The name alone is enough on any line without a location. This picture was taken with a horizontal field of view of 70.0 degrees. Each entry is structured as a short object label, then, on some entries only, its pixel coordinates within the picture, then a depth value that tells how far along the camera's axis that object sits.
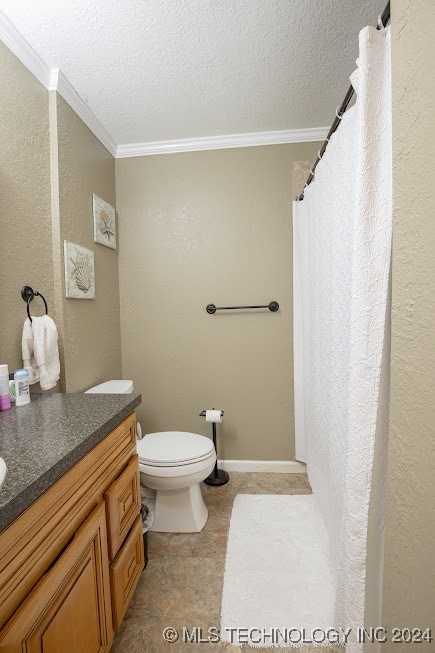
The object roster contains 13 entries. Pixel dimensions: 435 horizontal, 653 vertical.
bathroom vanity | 0.61
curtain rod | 0.76
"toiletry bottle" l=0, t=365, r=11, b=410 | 1.13
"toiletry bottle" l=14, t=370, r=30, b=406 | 1.19
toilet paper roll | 2.05
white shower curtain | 0.81
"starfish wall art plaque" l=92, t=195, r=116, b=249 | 1.91
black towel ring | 1.35
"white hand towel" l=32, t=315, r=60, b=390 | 1.34
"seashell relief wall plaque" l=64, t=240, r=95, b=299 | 1.61
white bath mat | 1.16
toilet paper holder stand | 2.09
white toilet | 1.56
